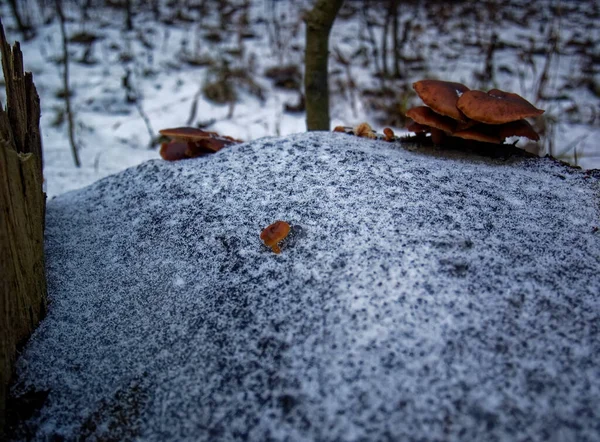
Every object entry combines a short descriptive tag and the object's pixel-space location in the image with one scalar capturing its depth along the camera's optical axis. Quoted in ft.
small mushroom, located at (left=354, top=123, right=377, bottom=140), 1.35
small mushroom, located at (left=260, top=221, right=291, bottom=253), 0.89
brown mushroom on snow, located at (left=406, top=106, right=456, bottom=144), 1.16
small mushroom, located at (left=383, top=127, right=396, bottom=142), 1.33
